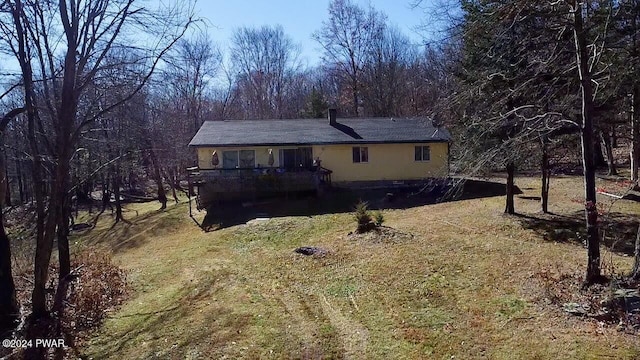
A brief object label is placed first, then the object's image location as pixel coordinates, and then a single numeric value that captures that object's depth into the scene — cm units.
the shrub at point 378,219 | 1472
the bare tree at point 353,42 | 3788
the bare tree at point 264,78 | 4650
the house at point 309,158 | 2184
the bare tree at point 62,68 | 902
